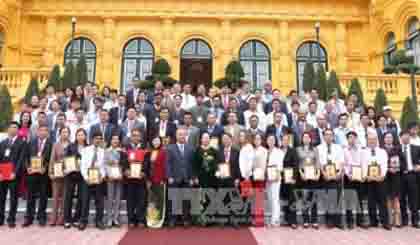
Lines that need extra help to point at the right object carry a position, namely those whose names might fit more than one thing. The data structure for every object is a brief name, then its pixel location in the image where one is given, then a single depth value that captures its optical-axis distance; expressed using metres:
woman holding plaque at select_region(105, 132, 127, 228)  8.11
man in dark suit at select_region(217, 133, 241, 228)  8.25
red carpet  6.91
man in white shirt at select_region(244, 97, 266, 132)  10.06
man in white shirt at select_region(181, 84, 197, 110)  11.20
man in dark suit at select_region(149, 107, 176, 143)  9.15
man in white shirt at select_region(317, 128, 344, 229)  8.35
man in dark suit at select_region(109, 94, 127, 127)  10.20
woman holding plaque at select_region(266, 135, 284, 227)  8.29
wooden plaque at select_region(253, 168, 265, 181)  8.25
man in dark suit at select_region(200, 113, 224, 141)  9.05
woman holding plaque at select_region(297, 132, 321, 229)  8.32
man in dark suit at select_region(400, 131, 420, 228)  8.51
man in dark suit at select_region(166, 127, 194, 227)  8.20
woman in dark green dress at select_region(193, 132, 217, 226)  8.17
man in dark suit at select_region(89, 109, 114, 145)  9.07
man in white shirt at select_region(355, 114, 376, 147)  9.27
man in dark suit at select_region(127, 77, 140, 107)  10.94
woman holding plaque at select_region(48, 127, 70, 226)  8.13
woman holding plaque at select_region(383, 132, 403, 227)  8.52
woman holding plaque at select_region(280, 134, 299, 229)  8.30
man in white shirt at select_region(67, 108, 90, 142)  9.68
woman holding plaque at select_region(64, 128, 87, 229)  8.15
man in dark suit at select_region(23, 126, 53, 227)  8.18
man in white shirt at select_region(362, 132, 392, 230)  8.37
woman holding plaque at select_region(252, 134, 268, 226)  8.29
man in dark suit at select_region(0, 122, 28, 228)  8.25
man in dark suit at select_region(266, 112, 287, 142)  9.22
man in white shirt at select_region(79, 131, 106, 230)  8.05
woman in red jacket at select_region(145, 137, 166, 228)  8.14
